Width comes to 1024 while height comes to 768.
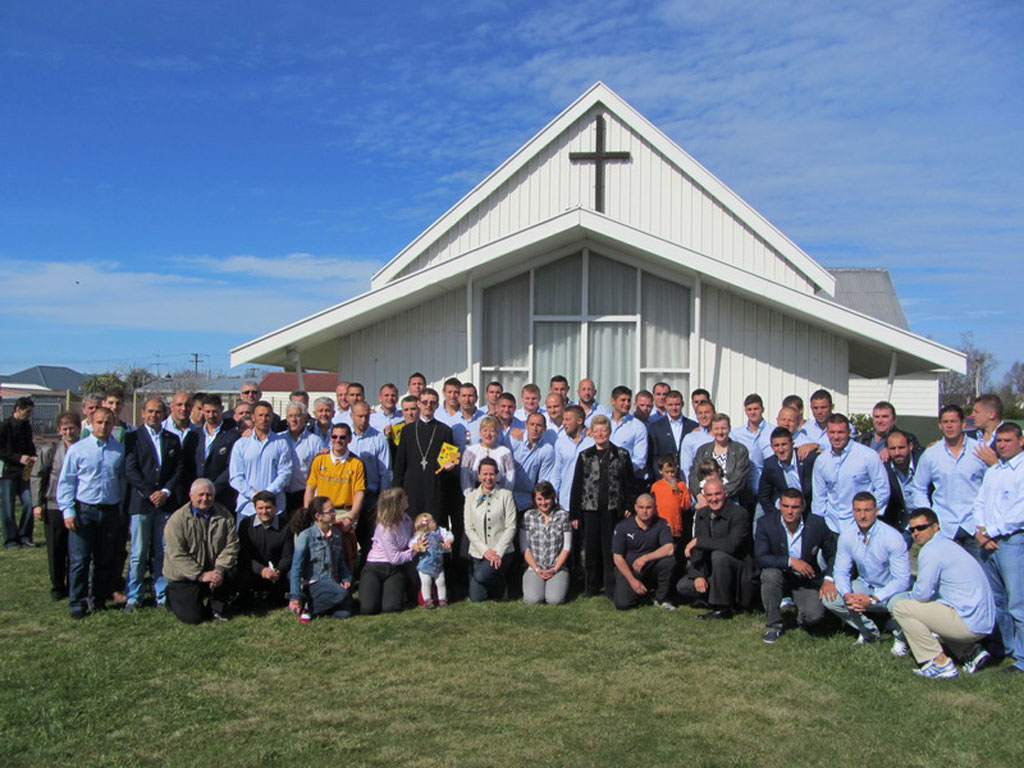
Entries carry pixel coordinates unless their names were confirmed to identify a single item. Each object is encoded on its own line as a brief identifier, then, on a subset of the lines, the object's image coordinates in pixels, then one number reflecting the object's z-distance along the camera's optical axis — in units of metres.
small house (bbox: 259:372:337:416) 56.62
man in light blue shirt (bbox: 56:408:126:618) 7.37
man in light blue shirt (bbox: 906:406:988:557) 6.81
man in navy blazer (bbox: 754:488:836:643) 6.97
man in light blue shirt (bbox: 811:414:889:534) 7.11
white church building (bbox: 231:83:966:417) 10.69
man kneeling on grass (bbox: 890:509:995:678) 5.98
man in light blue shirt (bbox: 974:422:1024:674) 6.05
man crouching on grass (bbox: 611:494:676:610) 7.85
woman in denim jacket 7.54
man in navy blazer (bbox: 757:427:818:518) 7.54
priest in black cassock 8.37
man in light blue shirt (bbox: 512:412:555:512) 8.59
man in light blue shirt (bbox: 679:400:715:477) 8.44
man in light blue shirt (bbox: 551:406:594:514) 8.48
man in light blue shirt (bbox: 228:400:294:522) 7.89
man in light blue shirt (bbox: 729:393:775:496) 8.28
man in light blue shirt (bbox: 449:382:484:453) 8.78
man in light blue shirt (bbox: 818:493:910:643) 6.57
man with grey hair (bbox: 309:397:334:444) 8.69
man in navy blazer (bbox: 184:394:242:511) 8.09
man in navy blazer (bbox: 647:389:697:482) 8.80
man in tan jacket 7.30
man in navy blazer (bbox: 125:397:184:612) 7.61
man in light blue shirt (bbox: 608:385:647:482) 8.62
